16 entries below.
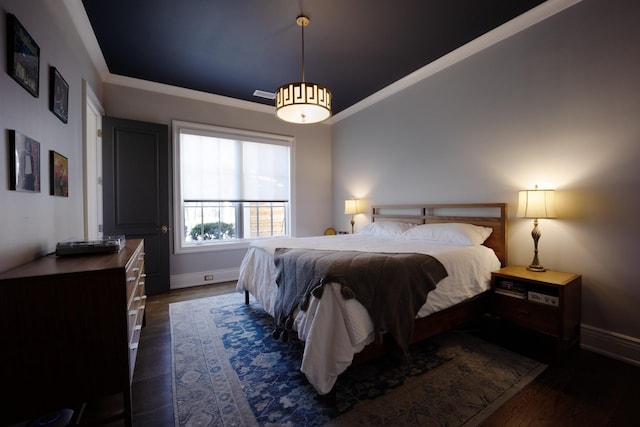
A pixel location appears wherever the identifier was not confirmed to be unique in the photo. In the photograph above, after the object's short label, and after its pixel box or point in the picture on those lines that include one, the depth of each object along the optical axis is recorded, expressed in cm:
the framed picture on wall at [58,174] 183
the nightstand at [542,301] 200
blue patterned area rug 151
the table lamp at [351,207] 443
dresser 113
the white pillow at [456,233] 263
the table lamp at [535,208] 225
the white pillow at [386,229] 337
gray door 334
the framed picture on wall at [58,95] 184
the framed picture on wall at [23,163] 135
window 397
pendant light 204
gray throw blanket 171
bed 160
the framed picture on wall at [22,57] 134
